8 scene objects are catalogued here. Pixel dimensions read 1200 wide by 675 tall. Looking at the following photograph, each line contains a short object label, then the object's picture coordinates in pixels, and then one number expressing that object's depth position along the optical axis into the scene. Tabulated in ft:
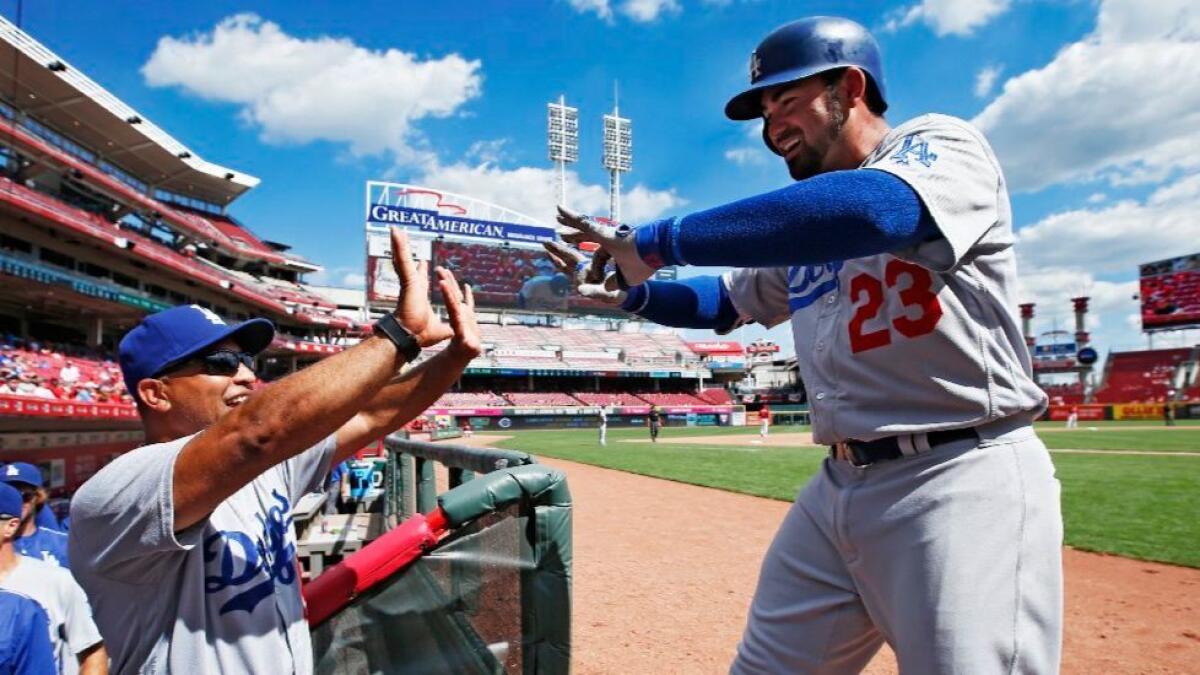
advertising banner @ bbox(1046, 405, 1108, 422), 126.93
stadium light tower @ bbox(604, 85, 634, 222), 176.65
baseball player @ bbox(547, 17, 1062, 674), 4.43
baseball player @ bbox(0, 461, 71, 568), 11.64
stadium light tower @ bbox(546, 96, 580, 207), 169.48
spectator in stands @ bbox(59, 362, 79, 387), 56.90
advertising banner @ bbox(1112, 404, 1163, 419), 123.24
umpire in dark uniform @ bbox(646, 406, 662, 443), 90.74
